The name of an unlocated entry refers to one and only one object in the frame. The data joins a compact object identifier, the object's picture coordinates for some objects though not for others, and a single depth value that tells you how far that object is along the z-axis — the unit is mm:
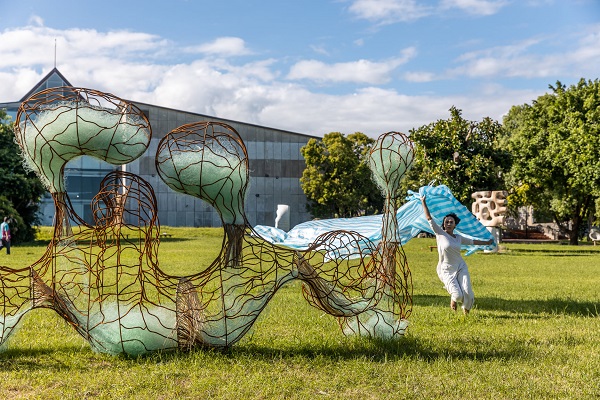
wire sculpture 6984
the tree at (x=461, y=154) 32125
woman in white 10273
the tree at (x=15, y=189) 31500
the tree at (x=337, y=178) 50438
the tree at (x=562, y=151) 34562
